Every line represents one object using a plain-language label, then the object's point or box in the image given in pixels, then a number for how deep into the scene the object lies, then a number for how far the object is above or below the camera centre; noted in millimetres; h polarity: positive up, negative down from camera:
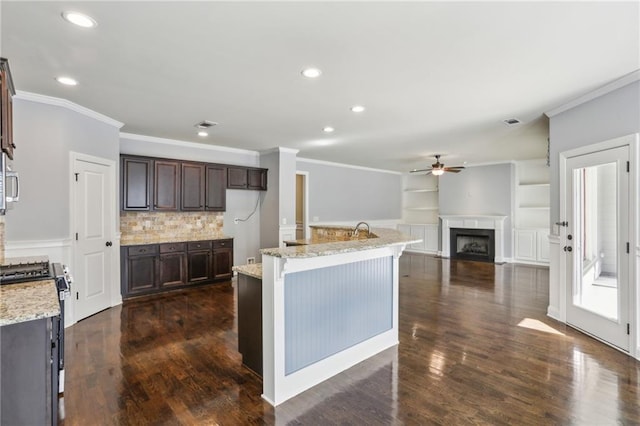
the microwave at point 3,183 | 2096 +202
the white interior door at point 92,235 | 3996 -286
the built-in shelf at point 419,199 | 10336 +447
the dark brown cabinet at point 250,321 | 2629 -905
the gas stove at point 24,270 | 2014 -393
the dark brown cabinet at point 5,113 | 2057 +677
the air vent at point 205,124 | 4520 +1270
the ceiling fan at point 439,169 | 6840 +921
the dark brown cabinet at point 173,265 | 4918 -850
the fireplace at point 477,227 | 8273 -386
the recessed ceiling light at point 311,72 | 2854 +1263
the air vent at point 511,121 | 4446 +1280
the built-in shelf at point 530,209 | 7988 +89
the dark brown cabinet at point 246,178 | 6188 +694
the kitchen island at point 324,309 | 2311 -794
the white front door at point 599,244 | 3168 -340
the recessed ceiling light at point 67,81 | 3061 +1278
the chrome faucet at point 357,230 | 3812 -203
